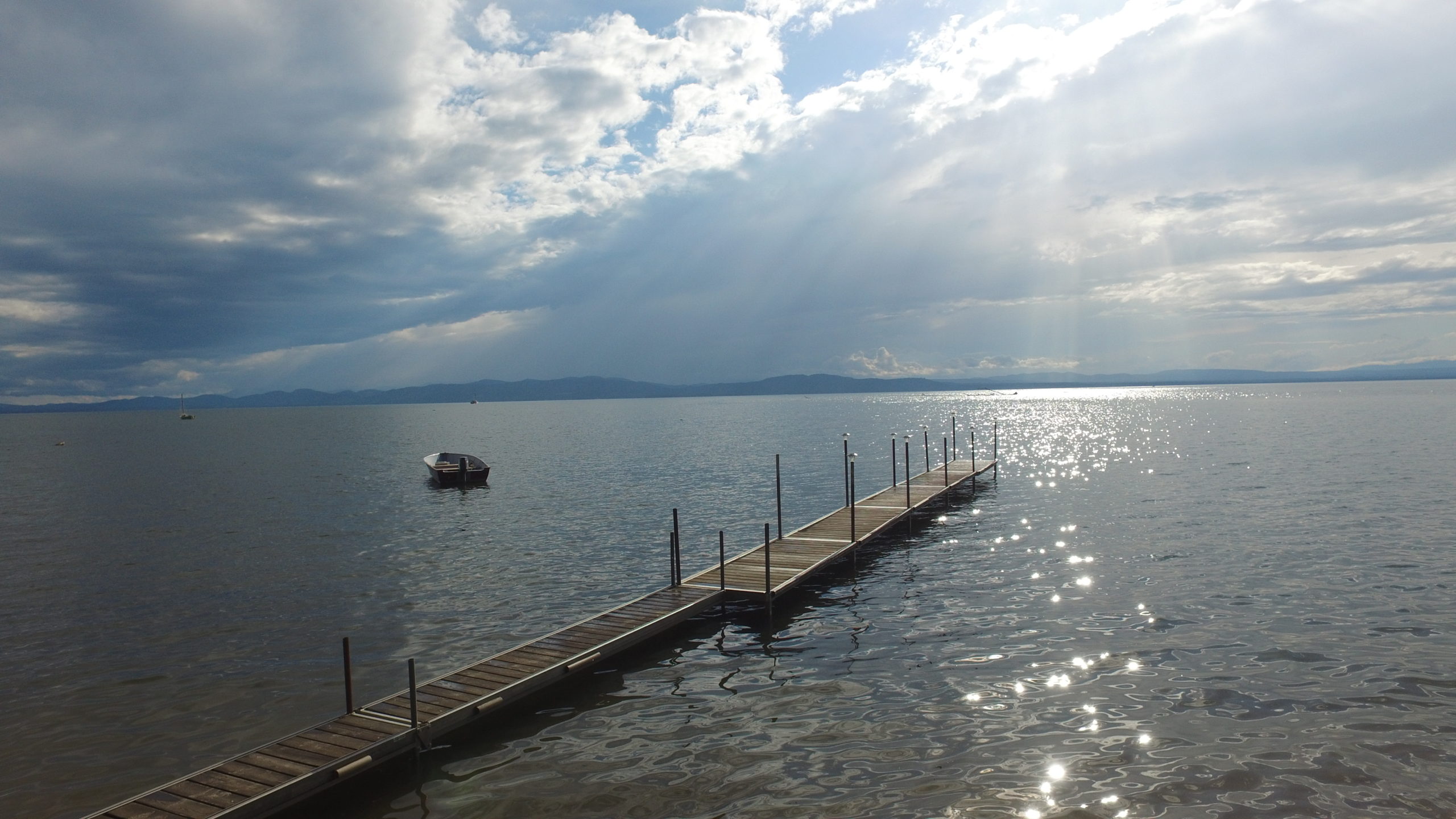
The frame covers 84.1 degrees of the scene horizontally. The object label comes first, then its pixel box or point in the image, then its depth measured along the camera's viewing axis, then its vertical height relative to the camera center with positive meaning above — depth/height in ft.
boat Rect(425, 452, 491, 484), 194.90 -17.39
